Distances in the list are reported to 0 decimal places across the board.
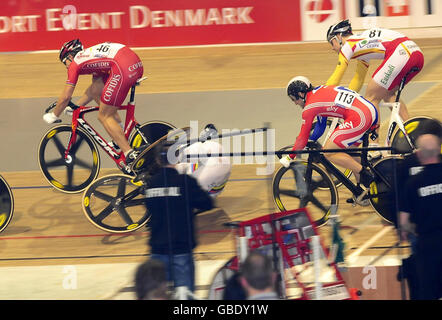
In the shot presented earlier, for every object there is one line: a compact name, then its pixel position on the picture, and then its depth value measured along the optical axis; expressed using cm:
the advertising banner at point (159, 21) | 2883
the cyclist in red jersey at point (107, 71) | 1728
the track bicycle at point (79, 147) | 1756
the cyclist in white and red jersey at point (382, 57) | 1687
